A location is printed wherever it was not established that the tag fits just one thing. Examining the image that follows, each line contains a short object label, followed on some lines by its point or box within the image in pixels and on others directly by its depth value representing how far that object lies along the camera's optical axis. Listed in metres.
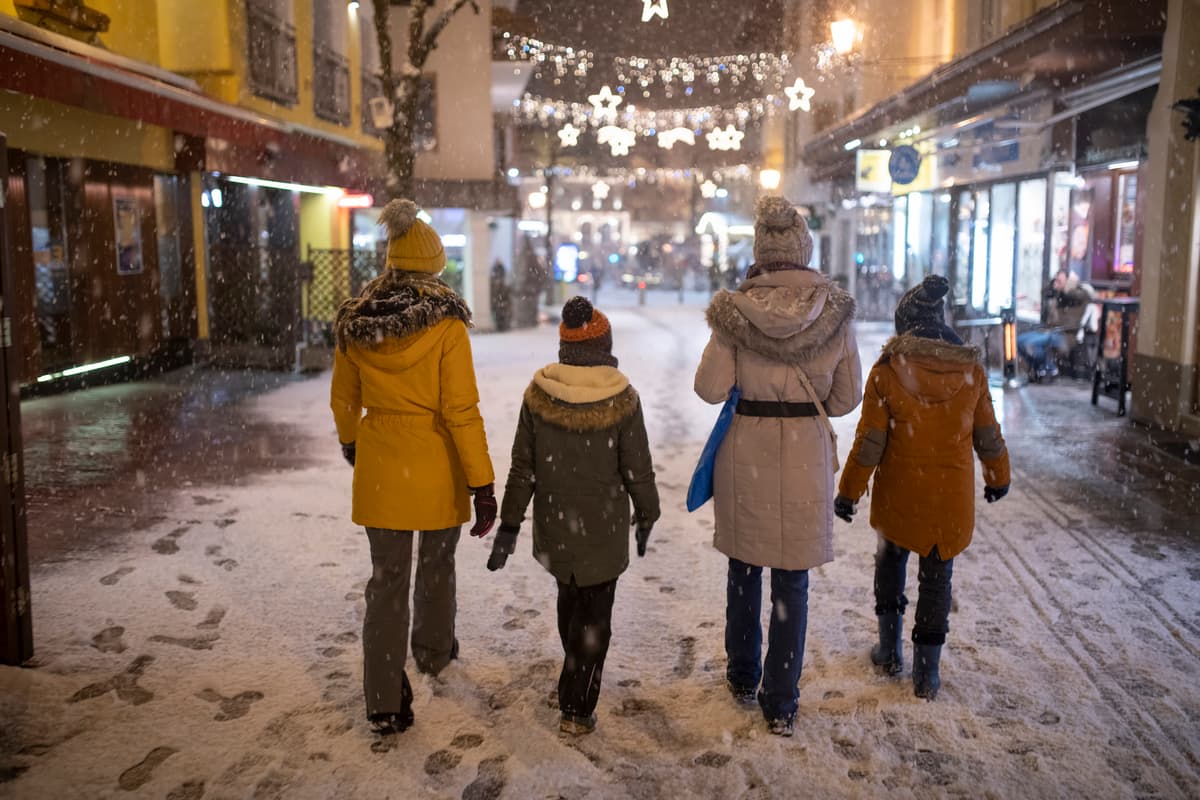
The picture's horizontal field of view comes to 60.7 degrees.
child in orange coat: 4.07
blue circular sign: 17.56
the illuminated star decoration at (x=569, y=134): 23.06
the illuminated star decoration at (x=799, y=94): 19.92
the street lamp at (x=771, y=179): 35.19
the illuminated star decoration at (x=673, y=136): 25.81
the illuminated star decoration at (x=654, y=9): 10.66
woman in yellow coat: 3.76
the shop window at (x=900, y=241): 24.46
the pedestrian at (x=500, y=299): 24.09
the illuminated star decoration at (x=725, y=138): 26.20
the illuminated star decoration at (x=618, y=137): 22.34
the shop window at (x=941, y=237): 20.08
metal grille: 16.47
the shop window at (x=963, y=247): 18.20
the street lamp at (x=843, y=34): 19.95
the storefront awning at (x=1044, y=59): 10.61
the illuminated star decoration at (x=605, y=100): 18.62
